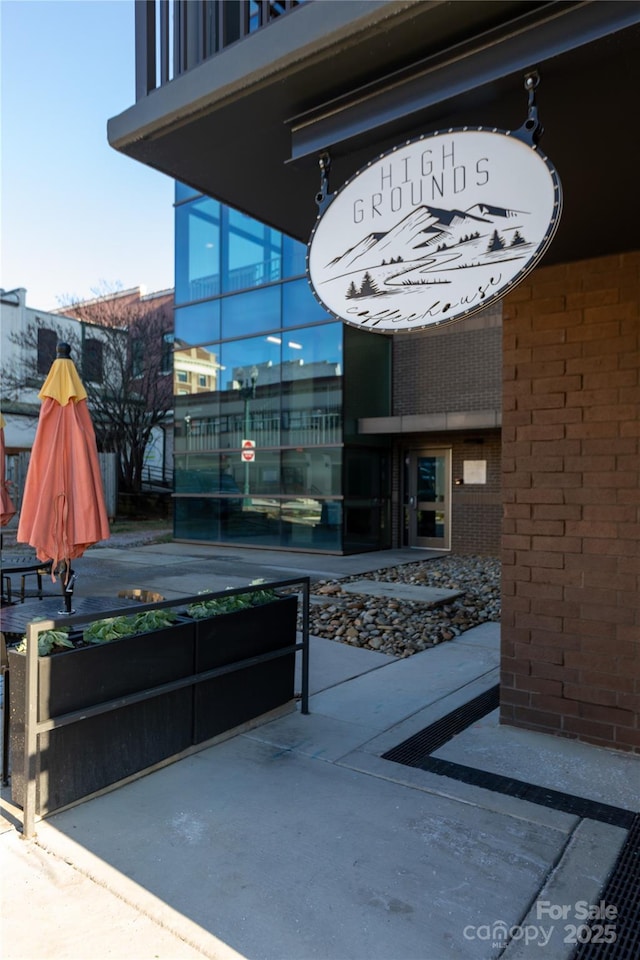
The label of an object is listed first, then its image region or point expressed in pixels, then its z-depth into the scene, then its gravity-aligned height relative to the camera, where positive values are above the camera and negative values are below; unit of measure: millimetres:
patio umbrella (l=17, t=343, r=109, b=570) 4828 -51
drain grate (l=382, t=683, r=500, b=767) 3848 -1700
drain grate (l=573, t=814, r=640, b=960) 2252 -1656
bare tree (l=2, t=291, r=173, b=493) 24109 +3777
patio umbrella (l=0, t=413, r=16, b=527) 7191 -412
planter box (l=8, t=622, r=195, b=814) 3047 -1256
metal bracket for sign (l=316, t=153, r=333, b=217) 3070 +1394
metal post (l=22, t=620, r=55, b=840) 2910 -1174
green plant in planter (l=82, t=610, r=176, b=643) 3436 -864
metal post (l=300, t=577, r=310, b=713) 4348 -1223
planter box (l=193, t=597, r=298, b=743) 3801 -1254
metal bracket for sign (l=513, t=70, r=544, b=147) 2387 +1298
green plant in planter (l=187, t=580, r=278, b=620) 3961 -851
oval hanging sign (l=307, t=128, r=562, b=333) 2324 +948
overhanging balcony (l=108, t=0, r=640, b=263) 2402 +1630
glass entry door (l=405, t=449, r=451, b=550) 14438 -589
